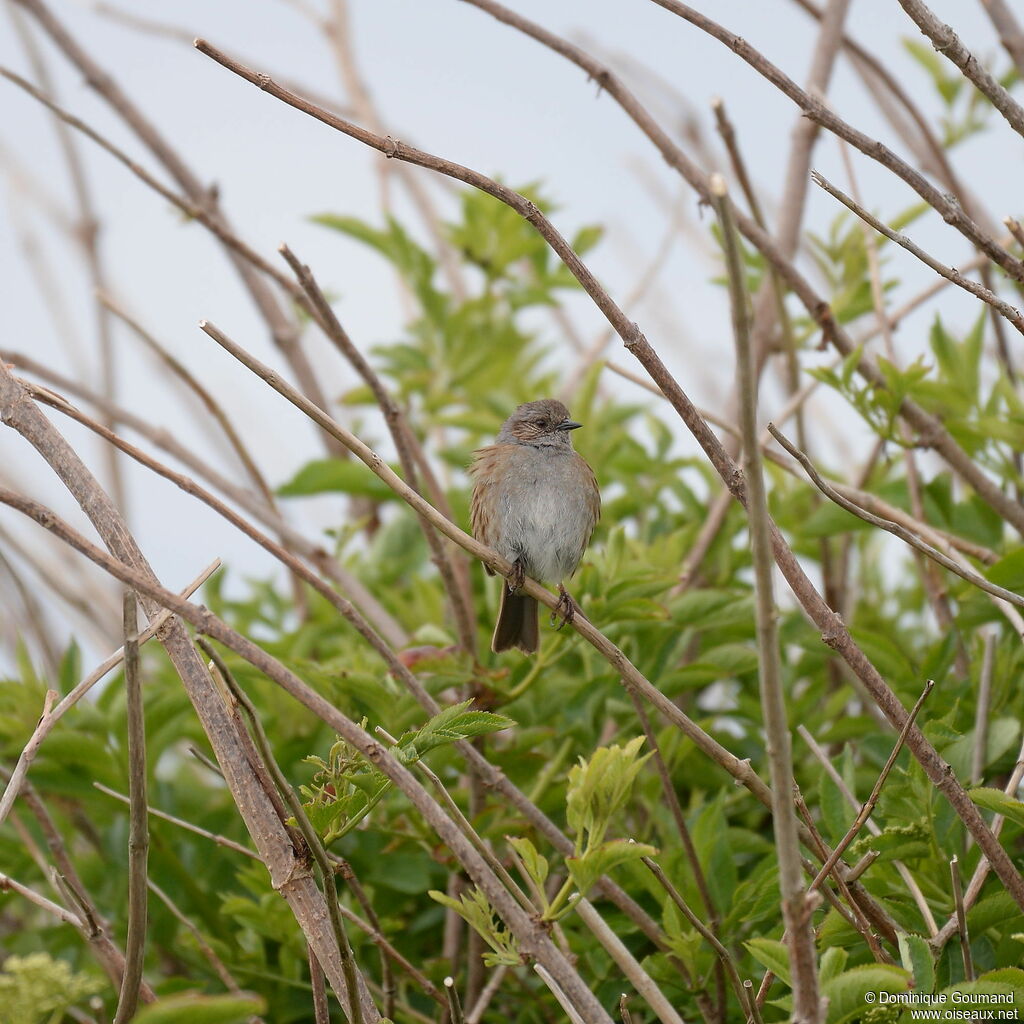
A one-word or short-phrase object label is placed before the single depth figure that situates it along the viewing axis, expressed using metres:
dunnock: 8.81
